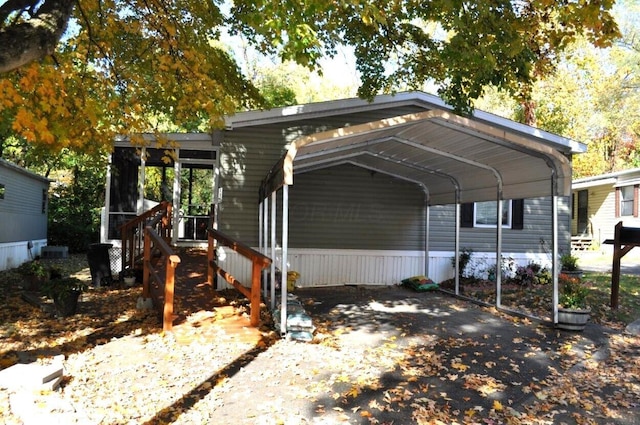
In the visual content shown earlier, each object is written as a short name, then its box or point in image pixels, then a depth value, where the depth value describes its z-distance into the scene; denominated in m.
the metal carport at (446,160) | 6.27
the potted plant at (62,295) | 7.17
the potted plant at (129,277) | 9.70
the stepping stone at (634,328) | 7.02
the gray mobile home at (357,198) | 9.67
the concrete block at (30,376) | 4.14
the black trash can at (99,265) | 9.82
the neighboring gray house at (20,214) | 14.14
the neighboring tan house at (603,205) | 19.14
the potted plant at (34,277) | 9.30
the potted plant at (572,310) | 6.76
